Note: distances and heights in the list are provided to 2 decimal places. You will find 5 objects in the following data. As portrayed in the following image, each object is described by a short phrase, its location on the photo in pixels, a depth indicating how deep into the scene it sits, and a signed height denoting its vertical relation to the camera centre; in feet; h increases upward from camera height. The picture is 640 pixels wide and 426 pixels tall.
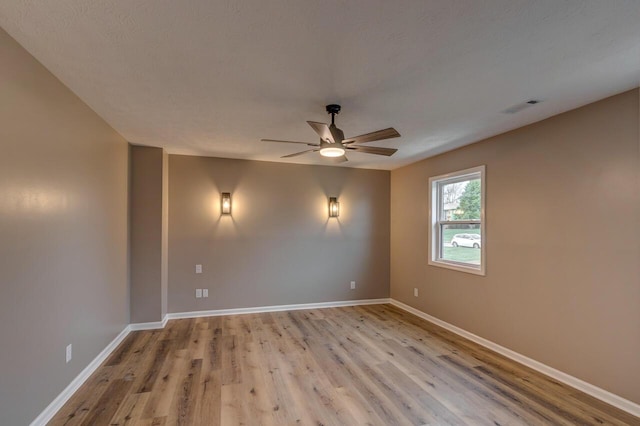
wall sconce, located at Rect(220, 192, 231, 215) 16.14 +0.53
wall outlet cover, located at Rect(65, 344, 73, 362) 8.34 -3.79
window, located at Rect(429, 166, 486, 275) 13.07 -0.32
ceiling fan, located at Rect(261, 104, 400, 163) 8.42 +2.12
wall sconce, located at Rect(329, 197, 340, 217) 18.13 +0.34
